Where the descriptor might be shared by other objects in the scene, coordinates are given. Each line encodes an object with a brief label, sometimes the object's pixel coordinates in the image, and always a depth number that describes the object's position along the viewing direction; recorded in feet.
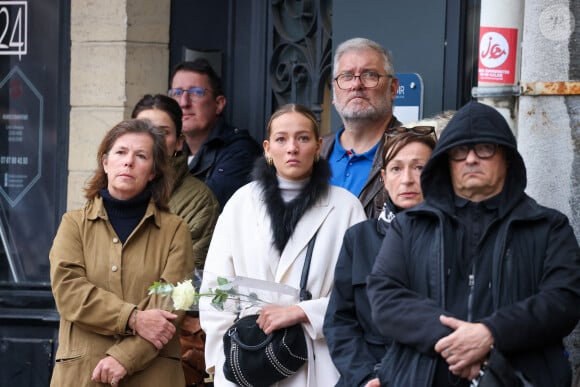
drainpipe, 30.29
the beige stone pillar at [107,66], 45.16
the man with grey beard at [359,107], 34.38
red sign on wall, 30.27
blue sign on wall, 38.88
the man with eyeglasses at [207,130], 40.00
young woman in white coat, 30.49
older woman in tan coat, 31.66
